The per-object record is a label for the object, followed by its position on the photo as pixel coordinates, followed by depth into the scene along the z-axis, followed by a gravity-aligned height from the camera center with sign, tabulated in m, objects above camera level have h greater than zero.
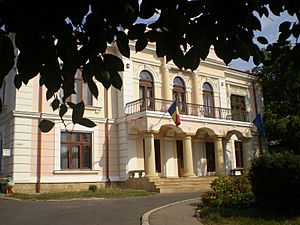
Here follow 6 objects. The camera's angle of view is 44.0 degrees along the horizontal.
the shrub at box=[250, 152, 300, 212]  8.41 -0.27
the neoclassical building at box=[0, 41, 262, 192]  17.92 +2.15
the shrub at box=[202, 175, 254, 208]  10.25 -0.66
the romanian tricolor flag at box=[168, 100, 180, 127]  19.58 +3.17
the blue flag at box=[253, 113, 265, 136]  23.70 +2.96
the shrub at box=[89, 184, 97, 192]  17.39 -0.59
